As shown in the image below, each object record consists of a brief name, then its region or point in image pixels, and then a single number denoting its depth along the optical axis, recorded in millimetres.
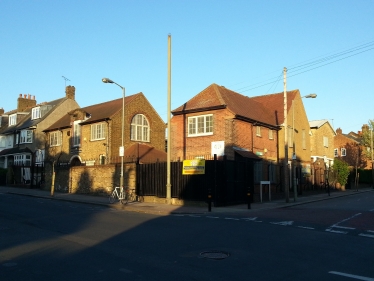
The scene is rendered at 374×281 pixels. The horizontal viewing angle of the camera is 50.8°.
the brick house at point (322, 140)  41406
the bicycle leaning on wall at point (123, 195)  24616
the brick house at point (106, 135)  35125
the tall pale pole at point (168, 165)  22594
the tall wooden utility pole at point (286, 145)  24895
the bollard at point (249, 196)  20844
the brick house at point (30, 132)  47594
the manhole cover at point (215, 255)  8852
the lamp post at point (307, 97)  25328
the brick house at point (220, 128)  27703
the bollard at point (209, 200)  19641
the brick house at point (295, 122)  34000
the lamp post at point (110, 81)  24734
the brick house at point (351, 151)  64375
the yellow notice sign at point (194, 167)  22031
